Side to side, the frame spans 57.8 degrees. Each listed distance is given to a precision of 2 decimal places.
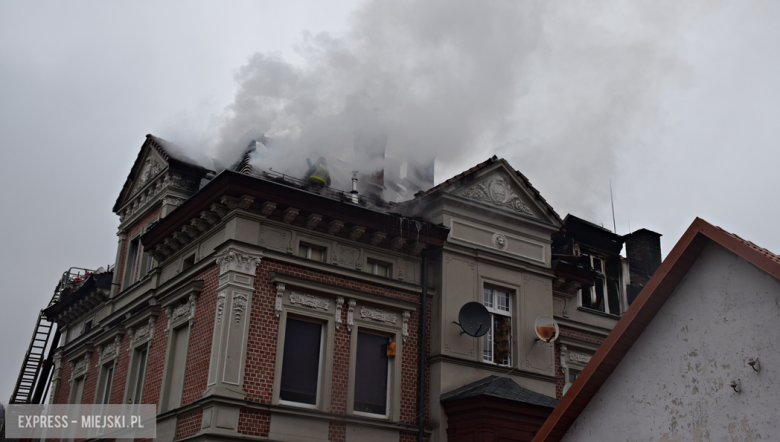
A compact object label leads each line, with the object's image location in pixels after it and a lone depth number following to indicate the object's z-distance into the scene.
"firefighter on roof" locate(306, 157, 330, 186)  18.11
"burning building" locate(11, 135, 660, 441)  14.95
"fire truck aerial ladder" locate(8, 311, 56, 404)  27.06
